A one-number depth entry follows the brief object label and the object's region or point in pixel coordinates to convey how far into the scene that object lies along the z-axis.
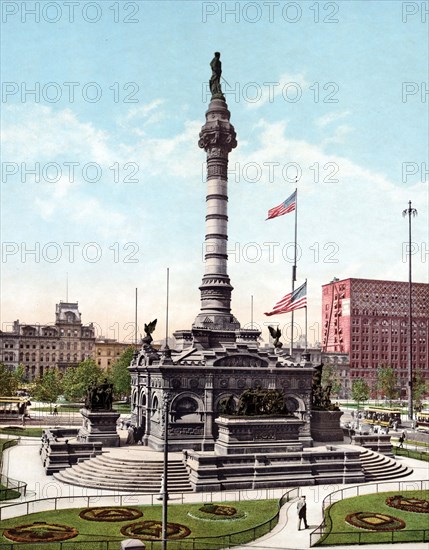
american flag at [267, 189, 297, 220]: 58.34
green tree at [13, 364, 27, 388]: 113.81
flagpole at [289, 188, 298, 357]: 62.22
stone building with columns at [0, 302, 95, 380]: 139.88
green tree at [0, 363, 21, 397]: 88.10
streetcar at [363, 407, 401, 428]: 73.14
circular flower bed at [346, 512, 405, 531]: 28.70
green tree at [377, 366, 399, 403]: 112.75
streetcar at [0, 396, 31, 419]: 76.88
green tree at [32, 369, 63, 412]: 85.94
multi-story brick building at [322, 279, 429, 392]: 145.88
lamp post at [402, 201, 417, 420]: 74.56
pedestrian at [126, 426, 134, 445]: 50.44
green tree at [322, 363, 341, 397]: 120.46
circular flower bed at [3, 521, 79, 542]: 26.27
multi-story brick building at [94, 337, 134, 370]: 147.25
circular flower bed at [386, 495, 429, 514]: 32.41
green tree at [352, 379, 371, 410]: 106.69
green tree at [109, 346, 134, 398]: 95.25
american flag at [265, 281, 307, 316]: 55.16
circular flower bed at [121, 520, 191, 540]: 27.16
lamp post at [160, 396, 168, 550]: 22.45
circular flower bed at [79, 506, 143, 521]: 29.92
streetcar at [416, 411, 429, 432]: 72.00
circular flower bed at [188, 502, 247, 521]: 30.77
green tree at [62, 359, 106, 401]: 91.19
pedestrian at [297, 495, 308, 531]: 29.17
